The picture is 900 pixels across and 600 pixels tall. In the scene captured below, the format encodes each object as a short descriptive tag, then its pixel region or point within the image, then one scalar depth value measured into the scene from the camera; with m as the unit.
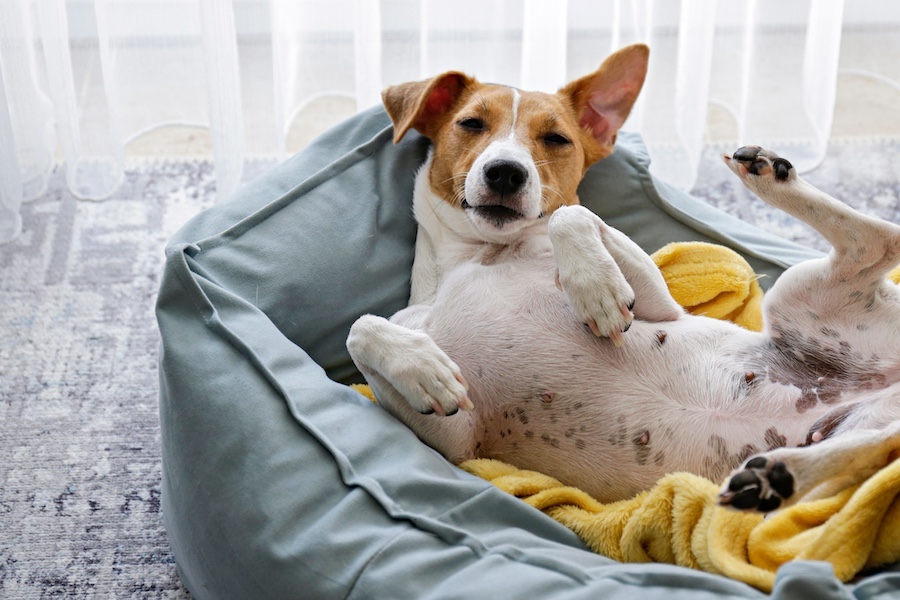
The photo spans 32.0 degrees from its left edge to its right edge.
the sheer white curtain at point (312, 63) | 1.17
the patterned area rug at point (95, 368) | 0.91
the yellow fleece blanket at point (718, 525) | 0.76
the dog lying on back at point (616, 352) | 0.84
